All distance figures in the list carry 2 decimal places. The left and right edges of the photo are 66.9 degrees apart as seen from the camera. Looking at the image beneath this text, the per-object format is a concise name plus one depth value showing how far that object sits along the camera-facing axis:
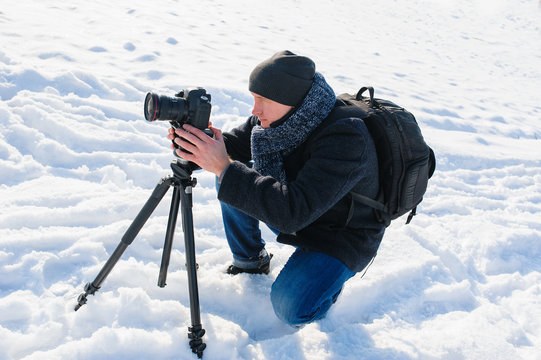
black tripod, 1.83
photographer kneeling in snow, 1.76
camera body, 1.68
